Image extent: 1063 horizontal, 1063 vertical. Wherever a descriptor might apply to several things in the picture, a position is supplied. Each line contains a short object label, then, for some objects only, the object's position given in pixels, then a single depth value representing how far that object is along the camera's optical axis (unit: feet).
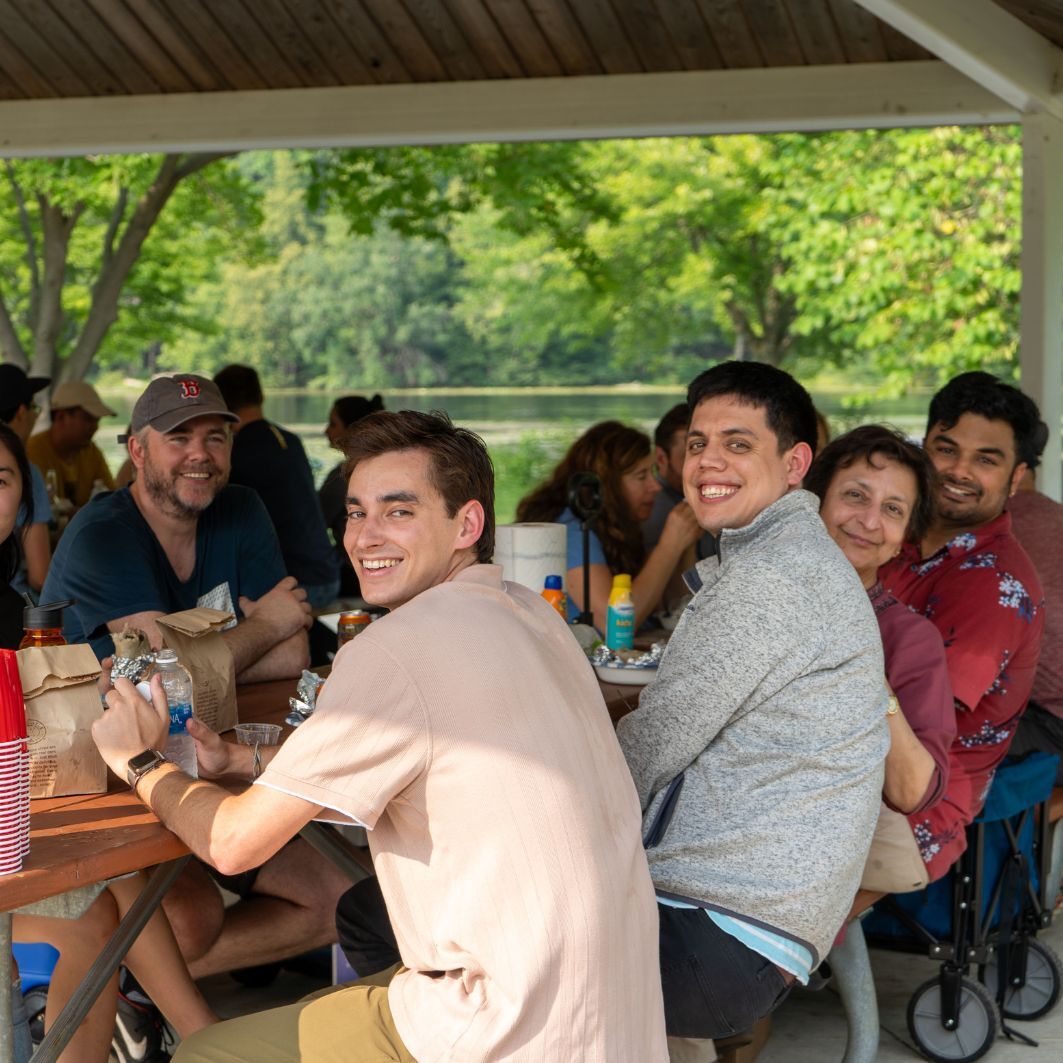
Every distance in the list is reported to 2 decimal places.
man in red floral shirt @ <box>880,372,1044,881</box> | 10.25
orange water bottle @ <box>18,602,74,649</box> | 7.12
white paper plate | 11.10
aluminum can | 10.52
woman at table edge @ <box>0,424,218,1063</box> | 8.35
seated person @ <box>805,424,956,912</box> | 8.93
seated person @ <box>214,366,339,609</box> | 18.56
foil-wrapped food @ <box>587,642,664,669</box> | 11.30
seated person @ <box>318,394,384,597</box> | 23.90
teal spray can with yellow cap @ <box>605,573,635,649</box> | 12.17
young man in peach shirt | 5.85
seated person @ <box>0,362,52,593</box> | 17.41
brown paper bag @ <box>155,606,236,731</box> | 8.20
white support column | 19.12
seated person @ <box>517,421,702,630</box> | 13.92
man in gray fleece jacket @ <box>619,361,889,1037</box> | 7.46
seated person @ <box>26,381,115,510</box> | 23.40
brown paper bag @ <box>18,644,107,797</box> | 6.88
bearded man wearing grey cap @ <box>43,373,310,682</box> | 10.37
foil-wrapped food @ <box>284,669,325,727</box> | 9.01
